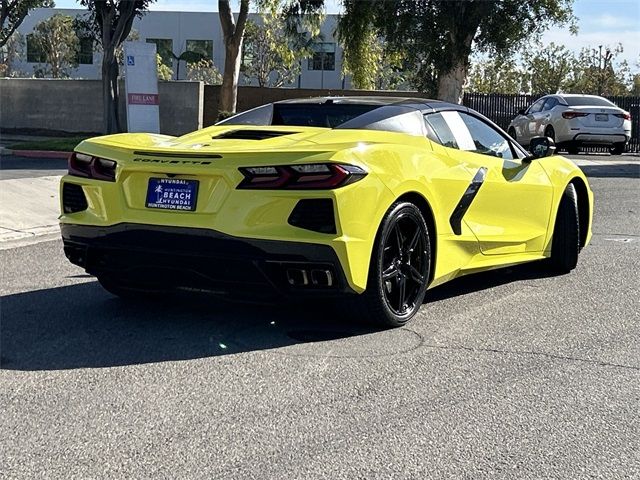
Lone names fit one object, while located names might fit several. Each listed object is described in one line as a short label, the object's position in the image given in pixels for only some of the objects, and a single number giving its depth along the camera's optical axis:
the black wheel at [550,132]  19.66
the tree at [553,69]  49.38
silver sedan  19.11
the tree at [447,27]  22.45
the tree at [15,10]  28.27
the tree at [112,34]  20.91
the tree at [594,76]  48.81
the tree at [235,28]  23.19
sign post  18.62
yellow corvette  4.63
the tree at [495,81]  50.66
